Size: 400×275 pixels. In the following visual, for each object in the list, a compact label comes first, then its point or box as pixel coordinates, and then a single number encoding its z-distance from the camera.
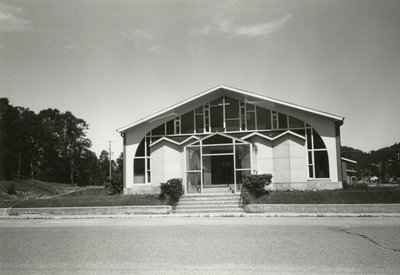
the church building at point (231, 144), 24.78
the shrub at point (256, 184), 20.92
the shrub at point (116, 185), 30.48
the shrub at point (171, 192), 21.42
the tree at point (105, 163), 110.53
